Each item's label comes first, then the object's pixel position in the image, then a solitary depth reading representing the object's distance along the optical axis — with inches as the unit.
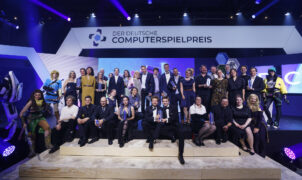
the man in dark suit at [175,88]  145.2
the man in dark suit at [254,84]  141.0
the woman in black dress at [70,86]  147.7
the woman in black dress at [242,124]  117.6
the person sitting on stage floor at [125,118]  118.0
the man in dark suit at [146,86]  157.1
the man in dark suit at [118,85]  164.6
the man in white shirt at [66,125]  117.5
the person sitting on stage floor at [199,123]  116.2
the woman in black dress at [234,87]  136.5
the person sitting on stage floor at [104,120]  120.3
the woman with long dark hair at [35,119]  117.1
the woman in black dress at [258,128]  120.3
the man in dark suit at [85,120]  116.4
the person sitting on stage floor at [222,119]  118.4
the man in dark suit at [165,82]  149.0
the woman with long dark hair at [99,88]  153.4
